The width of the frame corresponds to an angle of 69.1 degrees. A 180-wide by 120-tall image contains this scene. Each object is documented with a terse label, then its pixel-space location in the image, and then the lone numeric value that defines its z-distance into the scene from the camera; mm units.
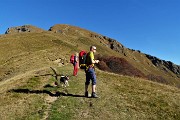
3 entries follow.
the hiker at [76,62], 13232
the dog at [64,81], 10491
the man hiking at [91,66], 8381
